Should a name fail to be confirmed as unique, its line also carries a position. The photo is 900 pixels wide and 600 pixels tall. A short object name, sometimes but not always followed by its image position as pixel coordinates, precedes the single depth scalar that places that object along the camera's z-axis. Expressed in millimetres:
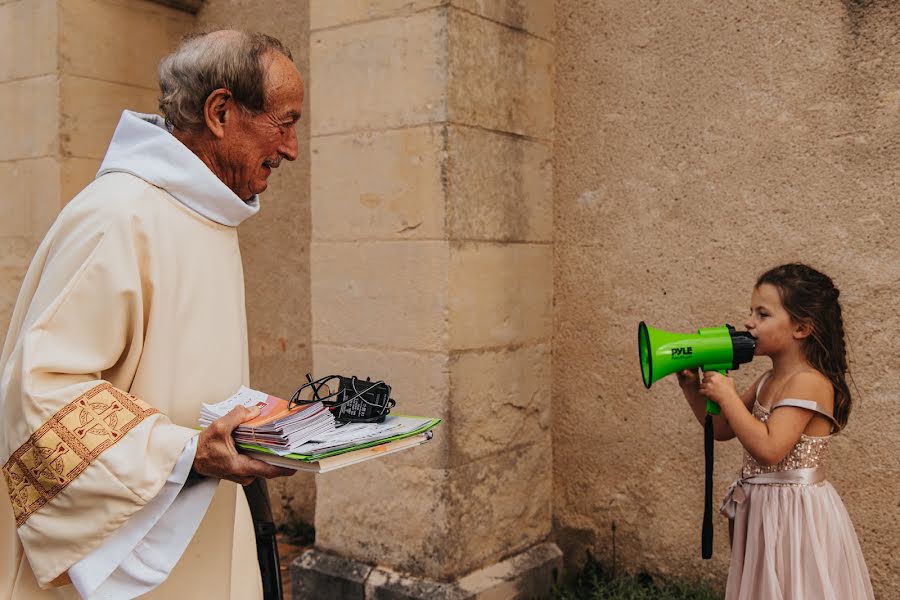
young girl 2600
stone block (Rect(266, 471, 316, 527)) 4984
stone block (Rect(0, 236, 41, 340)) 5012
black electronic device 1879
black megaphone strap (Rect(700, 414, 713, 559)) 2756
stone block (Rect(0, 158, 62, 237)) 4875
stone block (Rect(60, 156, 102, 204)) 4863
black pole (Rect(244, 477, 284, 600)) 2145
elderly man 1661
